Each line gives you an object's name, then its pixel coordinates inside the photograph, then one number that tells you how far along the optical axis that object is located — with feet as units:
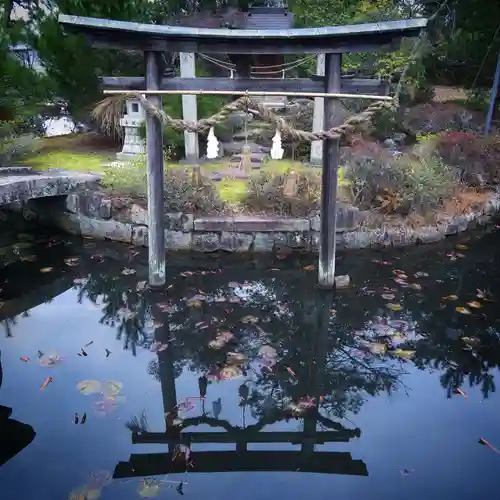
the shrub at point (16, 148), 34.32
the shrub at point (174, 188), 28.96
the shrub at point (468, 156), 36.27
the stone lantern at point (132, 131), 35.55
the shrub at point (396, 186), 30.76
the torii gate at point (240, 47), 18.42
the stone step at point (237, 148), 39.91
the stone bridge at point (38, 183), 27.99
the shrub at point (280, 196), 29.12
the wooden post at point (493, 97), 43.06
